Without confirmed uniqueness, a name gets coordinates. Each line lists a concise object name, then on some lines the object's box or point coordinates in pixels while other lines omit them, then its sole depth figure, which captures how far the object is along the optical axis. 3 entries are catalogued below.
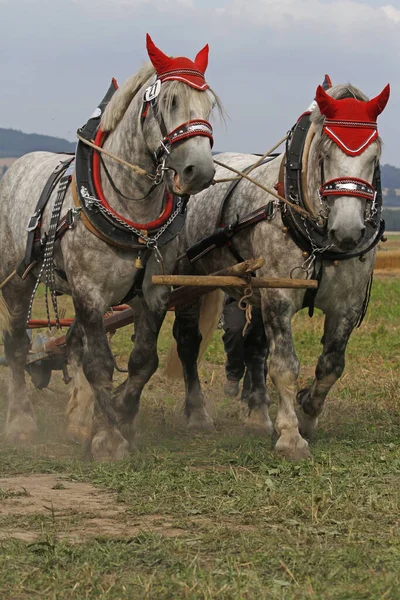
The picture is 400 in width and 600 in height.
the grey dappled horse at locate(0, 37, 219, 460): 10.90
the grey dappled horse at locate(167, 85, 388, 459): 10.99
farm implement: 11.31
